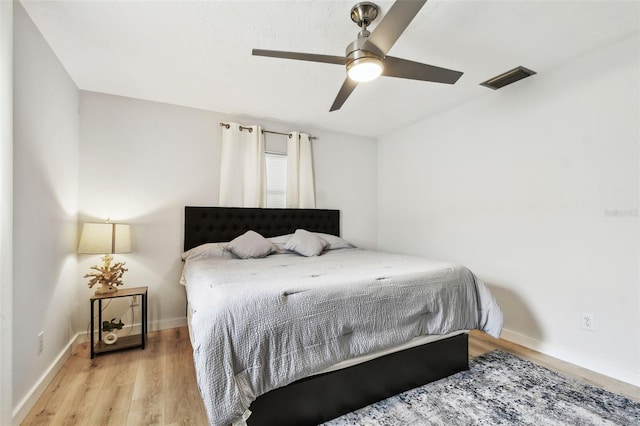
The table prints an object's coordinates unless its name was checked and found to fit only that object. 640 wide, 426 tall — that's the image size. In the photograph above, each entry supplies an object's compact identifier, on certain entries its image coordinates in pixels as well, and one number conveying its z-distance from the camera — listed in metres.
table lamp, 2.43
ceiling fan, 1.45
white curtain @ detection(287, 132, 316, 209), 3.77
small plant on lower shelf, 2.54
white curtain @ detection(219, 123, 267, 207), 3.38
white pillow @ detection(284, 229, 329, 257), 3.10
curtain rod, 3.38
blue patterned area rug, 1.60
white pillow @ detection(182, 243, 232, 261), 2.83
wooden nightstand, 2.39
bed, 1.28
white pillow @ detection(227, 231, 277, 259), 2.93
